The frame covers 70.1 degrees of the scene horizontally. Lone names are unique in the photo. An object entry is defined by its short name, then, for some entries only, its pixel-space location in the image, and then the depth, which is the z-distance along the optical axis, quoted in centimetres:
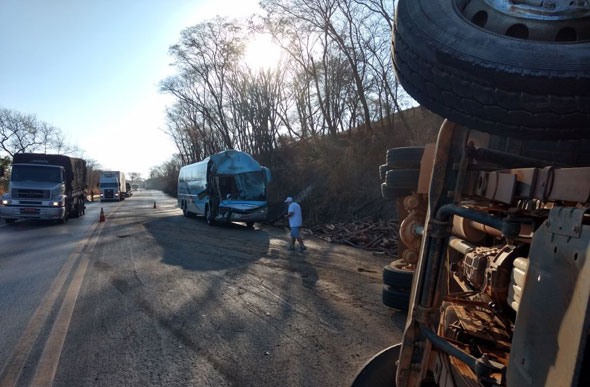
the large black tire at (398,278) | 520
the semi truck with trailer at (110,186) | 4962
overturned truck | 124
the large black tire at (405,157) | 376
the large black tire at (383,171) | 461
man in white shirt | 1227
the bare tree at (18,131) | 6419
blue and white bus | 1920
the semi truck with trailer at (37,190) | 1792
